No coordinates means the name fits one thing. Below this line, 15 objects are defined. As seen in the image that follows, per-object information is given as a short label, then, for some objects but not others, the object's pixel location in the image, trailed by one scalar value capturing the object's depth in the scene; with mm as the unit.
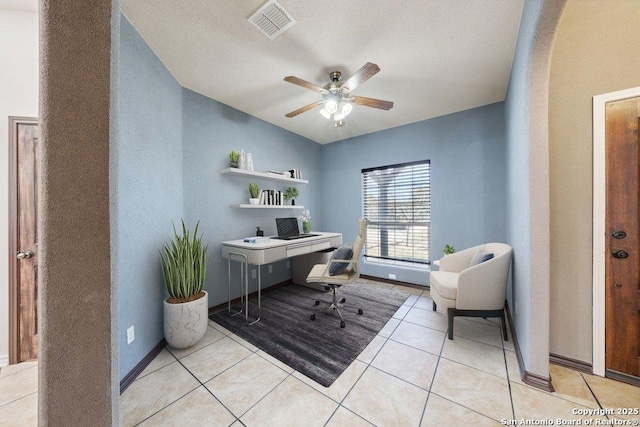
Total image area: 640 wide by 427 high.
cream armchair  1988
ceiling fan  2060
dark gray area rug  1794
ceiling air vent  1501
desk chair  2416
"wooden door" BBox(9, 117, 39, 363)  1644
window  3523
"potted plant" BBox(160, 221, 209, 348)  1883
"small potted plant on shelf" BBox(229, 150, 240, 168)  2869
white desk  2445
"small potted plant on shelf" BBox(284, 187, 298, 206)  3715
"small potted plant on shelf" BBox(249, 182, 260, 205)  3088
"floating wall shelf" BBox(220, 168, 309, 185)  2778
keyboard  3061
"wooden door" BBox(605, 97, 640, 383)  1438
